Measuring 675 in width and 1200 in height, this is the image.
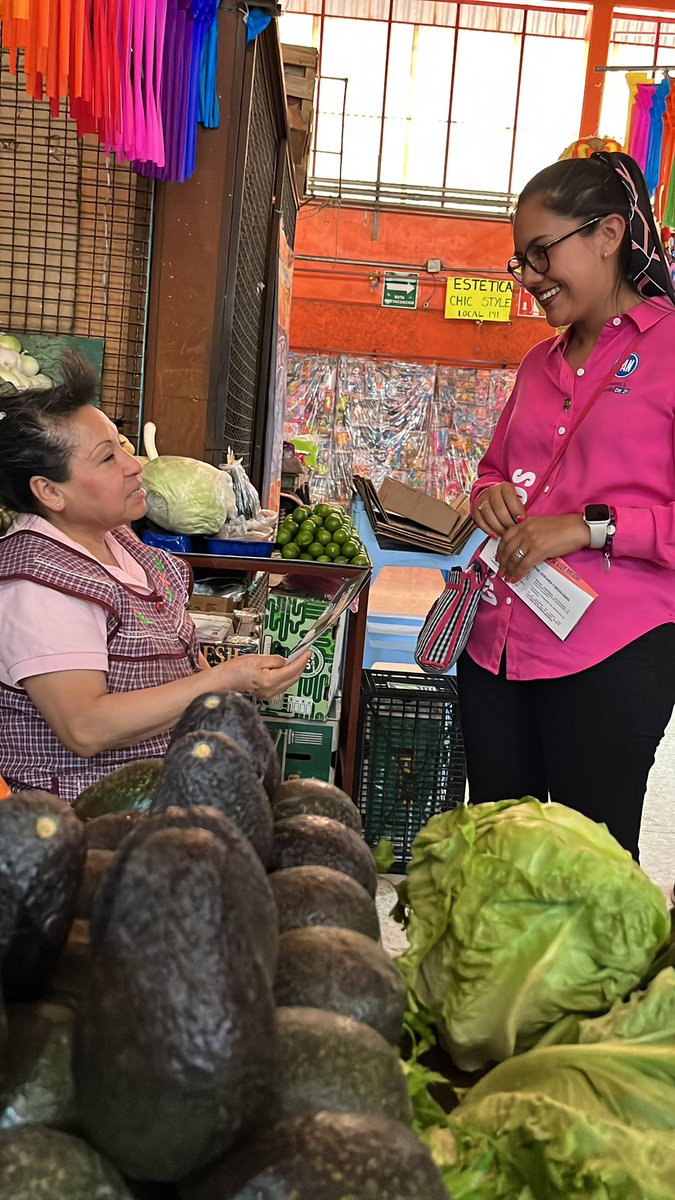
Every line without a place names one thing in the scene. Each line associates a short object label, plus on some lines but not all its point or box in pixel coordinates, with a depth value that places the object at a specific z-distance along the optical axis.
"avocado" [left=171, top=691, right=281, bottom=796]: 0.94
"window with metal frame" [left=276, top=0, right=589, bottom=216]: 12.24
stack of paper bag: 4.73
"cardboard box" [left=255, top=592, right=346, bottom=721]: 3.89
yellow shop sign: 12.64
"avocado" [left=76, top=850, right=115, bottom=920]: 0.73
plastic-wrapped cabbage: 3.10
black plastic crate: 4.01
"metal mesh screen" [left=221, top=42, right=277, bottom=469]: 3.87
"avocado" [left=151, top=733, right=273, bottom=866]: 0.78
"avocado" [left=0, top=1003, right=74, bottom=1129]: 0.56
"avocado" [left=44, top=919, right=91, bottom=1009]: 0.64
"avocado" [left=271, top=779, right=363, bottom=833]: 1.03
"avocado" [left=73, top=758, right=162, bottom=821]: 1.02
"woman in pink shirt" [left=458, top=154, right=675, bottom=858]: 1.96
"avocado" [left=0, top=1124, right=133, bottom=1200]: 0.50
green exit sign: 12.78
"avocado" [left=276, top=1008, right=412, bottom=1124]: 0.61
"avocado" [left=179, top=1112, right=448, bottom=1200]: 0.52
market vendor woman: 1.86
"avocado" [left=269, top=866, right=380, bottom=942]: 0.79
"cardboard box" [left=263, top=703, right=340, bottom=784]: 3.85
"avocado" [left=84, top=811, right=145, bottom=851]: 0.85
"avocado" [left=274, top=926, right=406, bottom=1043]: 0.69
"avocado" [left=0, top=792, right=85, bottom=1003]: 0.63
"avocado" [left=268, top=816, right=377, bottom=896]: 0.91
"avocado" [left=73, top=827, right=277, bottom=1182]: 0.53
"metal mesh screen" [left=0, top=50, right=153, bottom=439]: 3.48
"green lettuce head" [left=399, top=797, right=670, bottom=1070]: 1.02
